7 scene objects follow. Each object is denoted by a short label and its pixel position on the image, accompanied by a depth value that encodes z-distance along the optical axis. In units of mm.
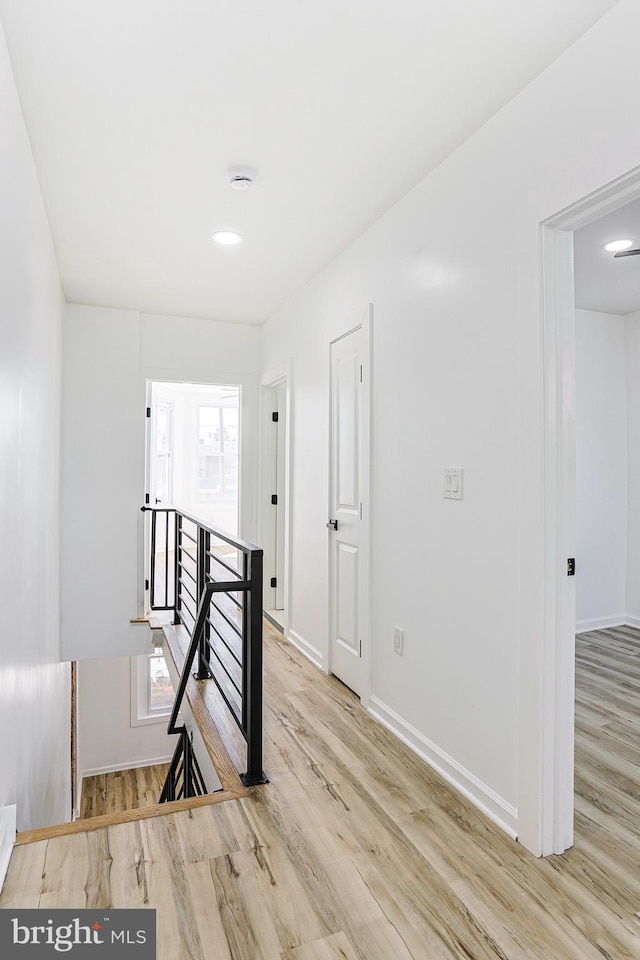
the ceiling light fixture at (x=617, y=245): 3244
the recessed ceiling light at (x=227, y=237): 3176
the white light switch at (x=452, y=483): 2271
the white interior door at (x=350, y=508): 3061
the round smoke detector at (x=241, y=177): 2510
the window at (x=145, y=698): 5285
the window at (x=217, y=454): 8875
